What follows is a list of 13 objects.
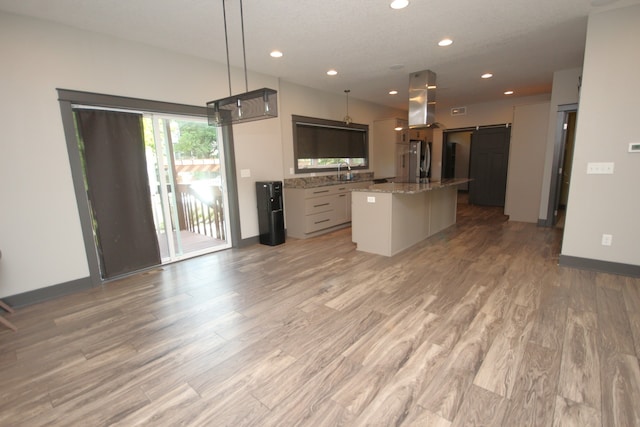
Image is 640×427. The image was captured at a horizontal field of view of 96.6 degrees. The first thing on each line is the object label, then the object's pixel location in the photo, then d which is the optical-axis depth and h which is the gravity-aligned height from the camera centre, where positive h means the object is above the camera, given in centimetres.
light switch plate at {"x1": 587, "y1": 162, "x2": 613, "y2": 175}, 307 -11
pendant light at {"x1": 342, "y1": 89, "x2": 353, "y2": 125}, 646 +103
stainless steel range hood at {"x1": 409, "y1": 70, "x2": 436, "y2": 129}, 450 +101
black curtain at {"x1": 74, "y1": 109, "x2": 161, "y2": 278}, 321 -19
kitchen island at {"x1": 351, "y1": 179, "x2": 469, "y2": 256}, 393 -76
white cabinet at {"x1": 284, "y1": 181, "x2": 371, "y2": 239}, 504 -78
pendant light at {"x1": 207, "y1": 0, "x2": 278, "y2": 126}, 245 +56
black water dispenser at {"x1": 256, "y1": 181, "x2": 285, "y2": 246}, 463 -72
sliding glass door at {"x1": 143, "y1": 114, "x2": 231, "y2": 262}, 378 -17
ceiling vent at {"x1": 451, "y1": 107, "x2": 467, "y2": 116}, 794 +140
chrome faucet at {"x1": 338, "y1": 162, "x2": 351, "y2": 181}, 637 -7
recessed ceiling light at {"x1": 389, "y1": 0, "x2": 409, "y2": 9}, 264 +149
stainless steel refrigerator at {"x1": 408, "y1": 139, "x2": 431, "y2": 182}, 734 +12
